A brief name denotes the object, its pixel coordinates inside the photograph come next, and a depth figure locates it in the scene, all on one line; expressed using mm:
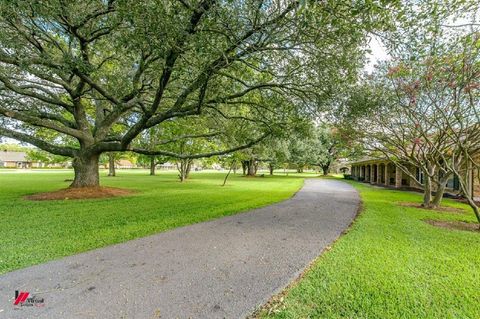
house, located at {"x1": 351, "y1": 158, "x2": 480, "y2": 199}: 14508
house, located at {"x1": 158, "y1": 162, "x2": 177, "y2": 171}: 101375
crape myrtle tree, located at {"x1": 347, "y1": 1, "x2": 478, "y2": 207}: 5332
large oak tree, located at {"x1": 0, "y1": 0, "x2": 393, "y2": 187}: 4797
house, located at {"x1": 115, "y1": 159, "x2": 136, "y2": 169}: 95700
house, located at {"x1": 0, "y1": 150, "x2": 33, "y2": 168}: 70500
